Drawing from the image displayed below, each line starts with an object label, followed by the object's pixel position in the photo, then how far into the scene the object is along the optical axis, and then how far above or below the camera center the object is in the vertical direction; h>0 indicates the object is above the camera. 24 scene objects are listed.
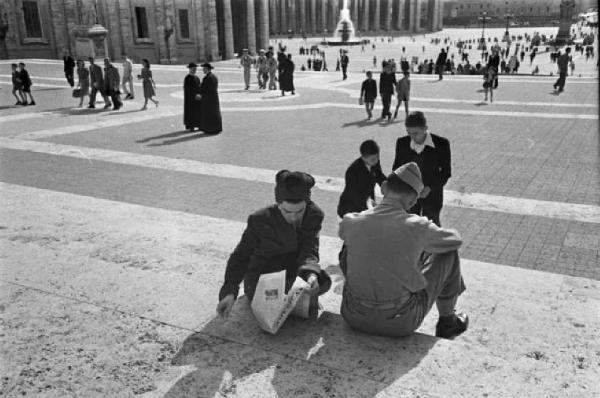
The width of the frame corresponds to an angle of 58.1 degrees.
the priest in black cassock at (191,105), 13.09 -1.25
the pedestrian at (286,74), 19.12 -0.82
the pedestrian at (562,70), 18.56 -0.87
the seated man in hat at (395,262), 3.17 -1.25
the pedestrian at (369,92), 14.04 -1.11
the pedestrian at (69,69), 21.83 -0.56
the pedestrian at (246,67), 21.16 -0.63
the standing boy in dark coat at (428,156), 5.06 -0.99
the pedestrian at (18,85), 17.12 -0.89
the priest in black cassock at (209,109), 12.66 -1.31
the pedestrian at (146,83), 16.27 -0.87
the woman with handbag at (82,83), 17.11 -0.90
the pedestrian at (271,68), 20.88 -0.66
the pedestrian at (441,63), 23.23 -0.68
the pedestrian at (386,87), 14.07 -0.98
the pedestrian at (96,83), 16.41 -0.86
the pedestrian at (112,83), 16.20 -0.86
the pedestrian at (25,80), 17.20 -0.75
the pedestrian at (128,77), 18.72 -0.80
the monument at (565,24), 62.16 +2.37
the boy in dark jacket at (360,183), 5.15 -1.24
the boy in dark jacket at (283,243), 3.52 -1.28
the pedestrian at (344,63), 24.07 -0.61
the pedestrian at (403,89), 14.40 -1.07
